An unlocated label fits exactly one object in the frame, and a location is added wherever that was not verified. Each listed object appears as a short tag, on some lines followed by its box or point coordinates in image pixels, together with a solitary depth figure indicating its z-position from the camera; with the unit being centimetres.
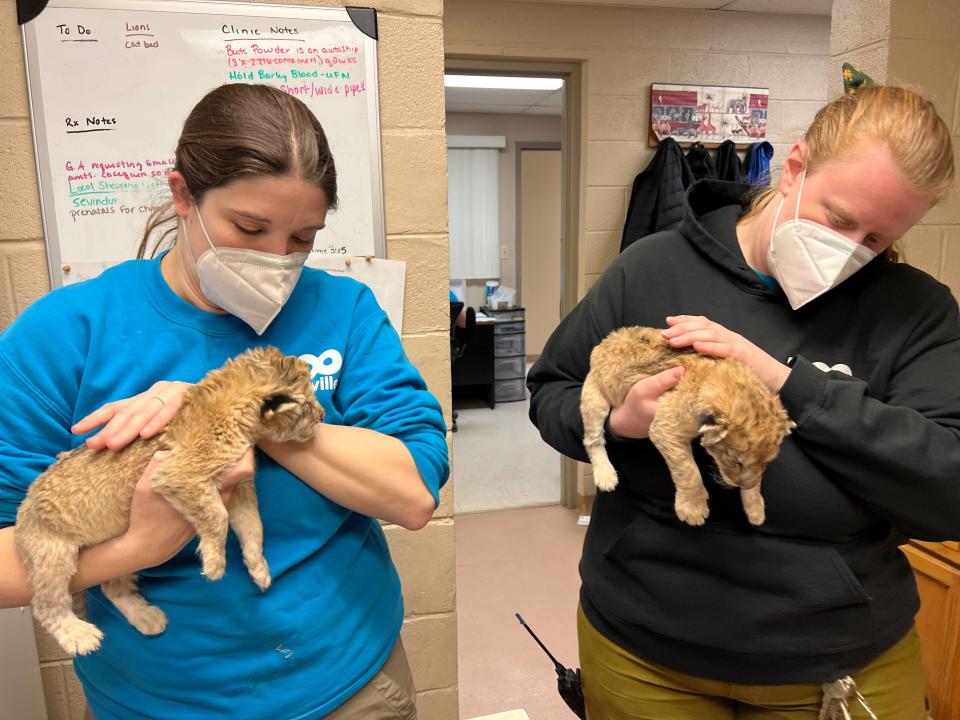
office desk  629
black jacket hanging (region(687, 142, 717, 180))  381
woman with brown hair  87
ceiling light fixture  558
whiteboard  151
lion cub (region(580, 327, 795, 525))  94
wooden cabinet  208
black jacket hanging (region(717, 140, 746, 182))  388
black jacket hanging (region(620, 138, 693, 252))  360
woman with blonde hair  98
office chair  595
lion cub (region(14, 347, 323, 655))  83
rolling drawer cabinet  656
